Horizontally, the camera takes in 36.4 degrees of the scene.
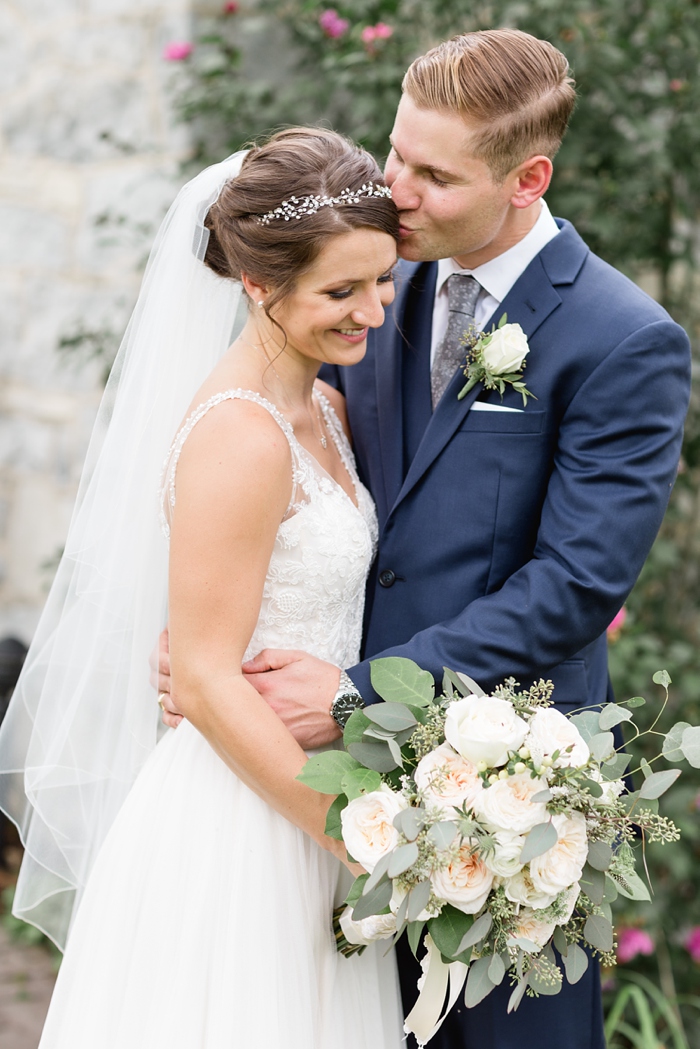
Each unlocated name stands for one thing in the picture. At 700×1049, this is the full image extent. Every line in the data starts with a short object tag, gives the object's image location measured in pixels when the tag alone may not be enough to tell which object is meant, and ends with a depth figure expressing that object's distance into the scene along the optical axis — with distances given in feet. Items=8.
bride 6.67
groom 7.05
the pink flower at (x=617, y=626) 11.29
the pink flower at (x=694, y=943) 11.85
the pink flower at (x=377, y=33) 11.47
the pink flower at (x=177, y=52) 12.21
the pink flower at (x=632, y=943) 11.11
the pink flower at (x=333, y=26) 12.09
